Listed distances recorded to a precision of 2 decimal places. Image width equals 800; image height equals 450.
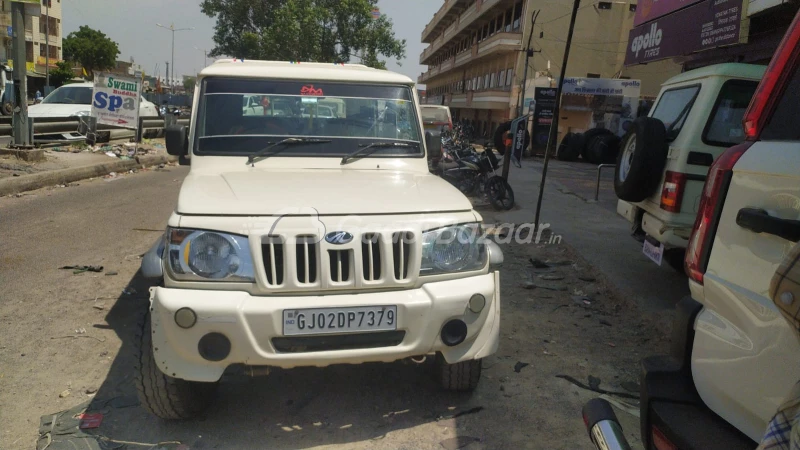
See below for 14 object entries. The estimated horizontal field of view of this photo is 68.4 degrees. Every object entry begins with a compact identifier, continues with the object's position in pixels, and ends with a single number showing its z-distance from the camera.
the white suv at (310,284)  2.61
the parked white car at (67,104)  14.43
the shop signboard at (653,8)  11.00
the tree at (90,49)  61.78
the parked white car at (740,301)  1.57
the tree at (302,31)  42.66
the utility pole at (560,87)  6.40
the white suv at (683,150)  4.66
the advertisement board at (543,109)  20.20
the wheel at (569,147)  21.11
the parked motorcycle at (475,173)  10.15
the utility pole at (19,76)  10.75
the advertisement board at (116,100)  13.05
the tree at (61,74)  50.42
